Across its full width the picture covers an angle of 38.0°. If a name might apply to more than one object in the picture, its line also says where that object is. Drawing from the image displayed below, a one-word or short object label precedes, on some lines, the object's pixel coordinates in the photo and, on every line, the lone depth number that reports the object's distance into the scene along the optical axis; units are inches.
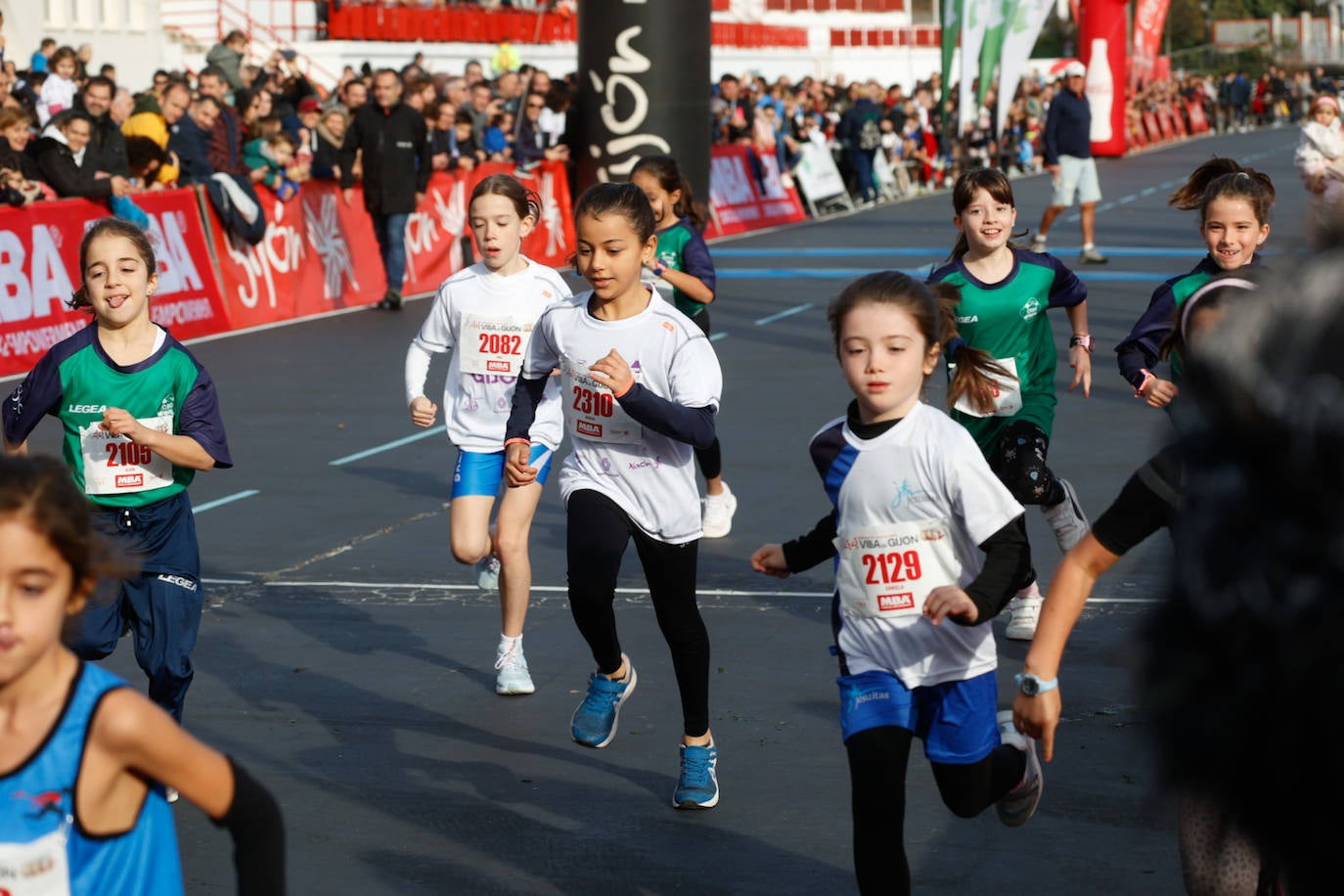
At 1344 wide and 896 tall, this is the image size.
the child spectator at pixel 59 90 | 802.2
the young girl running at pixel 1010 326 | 287.4
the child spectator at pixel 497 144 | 922.1
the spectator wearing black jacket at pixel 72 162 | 605.6
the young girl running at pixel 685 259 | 345.1
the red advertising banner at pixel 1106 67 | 1777.8
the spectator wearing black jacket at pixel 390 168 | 746.2
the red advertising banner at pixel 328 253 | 703.1
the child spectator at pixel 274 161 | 712.4
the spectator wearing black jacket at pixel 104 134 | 619.5
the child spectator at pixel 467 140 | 870.4
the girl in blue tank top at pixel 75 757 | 105.3
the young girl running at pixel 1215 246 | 244.4
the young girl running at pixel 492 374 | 275.9
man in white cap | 892.0
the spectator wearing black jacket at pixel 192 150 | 692.7
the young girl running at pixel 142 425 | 210.1
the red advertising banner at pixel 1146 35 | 2095.2
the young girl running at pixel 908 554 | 165.5
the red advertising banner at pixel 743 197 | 1113.4
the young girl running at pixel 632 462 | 222.1
